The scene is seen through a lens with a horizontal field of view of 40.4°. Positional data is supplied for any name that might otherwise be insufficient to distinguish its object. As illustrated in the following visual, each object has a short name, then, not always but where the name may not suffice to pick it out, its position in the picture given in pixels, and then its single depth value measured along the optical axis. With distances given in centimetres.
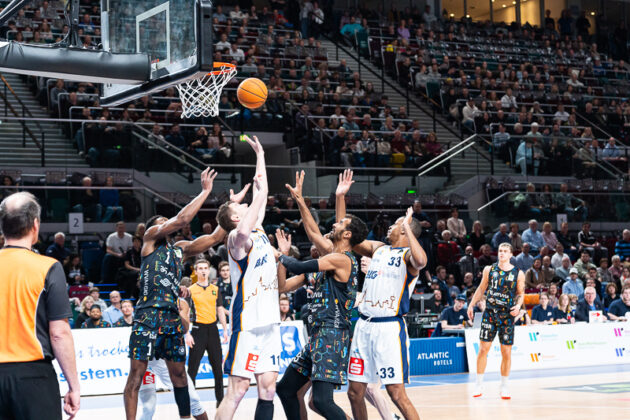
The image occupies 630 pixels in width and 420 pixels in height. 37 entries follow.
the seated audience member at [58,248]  1638
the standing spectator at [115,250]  1681
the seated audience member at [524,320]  1744
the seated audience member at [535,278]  1980
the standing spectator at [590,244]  2159
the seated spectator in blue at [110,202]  1734
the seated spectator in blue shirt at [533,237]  2133
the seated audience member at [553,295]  1792
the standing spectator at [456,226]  2095
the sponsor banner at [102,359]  1392
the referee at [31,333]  452
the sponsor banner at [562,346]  1683
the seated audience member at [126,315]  1411
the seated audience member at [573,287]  1912
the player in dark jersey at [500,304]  1253
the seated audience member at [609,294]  1889
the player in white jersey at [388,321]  768
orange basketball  1056
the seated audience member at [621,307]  1800
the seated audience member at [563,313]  1789
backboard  880
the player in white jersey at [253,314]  701
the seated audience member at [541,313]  1761
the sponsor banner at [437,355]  1616
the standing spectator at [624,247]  2186
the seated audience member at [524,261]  2012
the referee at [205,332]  1097
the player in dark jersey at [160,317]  806
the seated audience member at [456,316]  1683
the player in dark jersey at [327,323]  702
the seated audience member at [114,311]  1465
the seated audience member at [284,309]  1445
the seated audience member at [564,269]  2014
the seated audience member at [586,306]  1808
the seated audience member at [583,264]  2038
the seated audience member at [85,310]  1458
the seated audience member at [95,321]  1420
